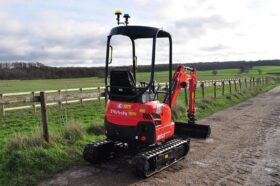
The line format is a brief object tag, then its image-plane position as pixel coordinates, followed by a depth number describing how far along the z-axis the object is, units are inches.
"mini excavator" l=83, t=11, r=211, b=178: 251.3
